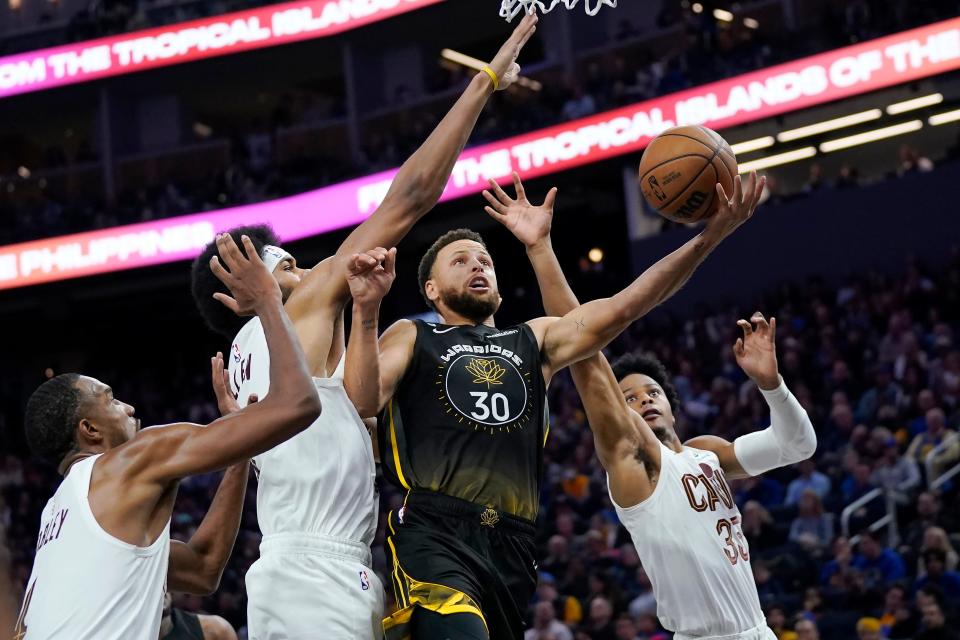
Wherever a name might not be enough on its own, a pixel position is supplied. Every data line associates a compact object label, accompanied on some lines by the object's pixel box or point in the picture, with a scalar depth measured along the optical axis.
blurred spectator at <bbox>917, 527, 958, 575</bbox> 9.53
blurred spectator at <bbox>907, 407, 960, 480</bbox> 10.73
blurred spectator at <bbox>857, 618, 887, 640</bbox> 8.96
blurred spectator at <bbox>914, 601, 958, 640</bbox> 8.82
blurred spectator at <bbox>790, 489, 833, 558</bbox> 10.75
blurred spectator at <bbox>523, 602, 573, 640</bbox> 10.30
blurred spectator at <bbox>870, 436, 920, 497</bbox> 10.70
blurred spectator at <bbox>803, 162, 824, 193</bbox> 17.14
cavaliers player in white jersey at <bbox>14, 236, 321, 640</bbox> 3.39
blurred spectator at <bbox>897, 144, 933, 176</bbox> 16.52
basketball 5.04
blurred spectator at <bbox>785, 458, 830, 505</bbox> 11.33
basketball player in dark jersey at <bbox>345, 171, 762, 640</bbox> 4.07
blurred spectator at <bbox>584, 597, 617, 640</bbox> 10.35
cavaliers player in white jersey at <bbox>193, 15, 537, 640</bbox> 3.97
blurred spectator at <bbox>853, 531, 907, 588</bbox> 9.86
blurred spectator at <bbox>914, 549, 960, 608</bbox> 9.27
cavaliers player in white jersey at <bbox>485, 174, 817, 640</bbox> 4.92
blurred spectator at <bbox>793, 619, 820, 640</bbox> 8.49
